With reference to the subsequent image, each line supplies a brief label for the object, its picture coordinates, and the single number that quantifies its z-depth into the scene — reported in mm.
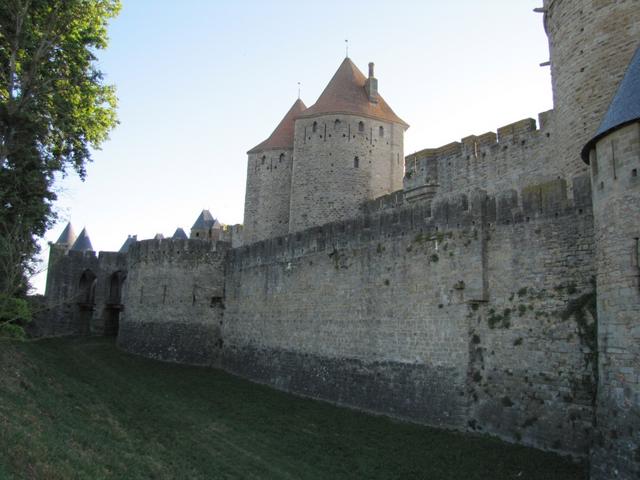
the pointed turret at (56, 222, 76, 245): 49653
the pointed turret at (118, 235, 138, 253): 48606
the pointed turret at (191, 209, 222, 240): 44625
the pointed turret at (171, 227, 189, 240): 48750
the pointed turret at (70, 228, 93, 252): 45181
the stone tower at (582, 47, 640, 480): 8102
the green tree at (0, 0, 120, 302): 14258
